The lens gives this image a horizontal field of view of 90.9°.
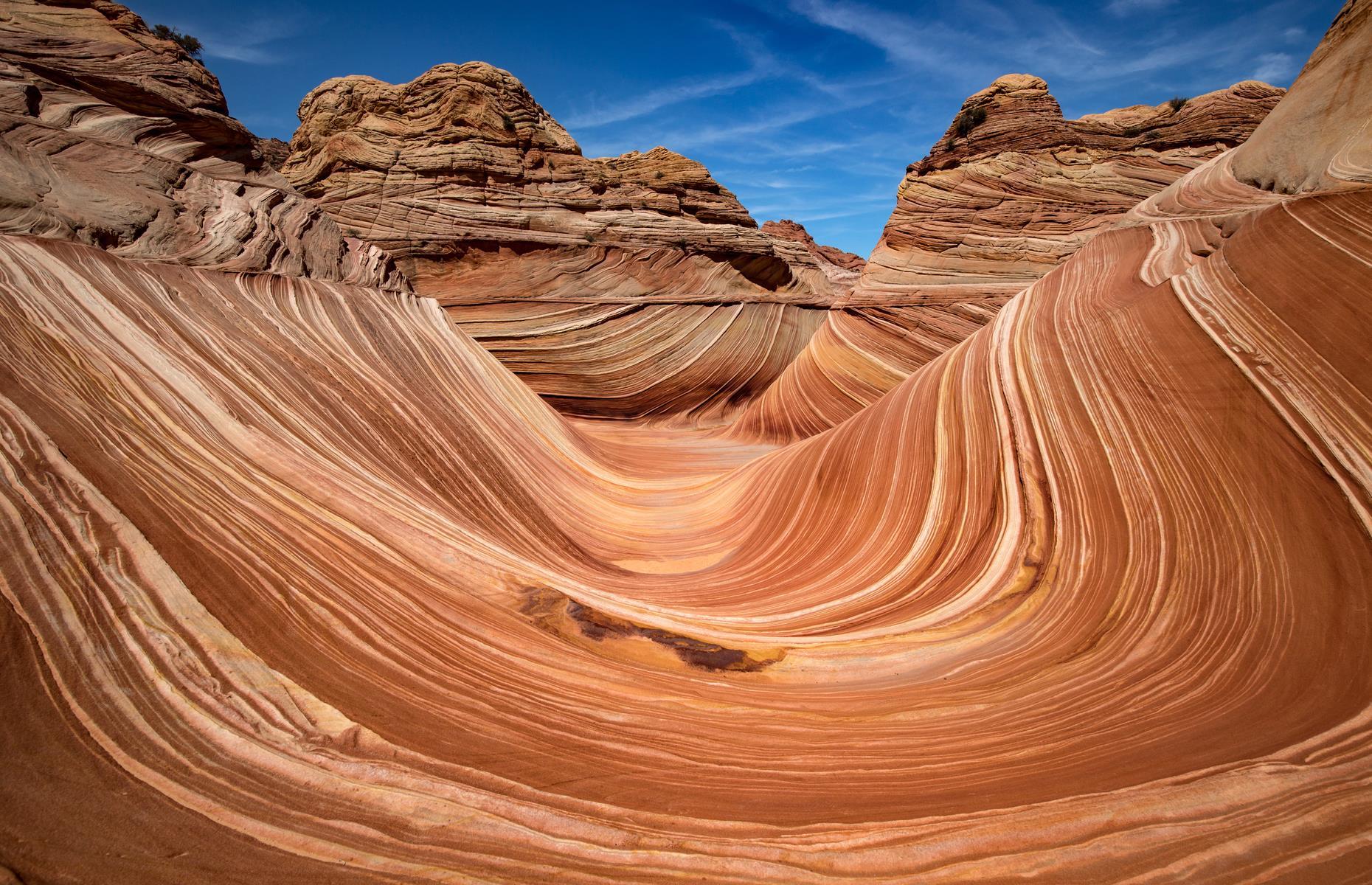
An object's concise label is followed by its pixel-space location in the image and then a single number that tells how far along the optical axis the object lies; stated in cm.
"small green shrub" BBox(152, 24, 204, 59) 1132
